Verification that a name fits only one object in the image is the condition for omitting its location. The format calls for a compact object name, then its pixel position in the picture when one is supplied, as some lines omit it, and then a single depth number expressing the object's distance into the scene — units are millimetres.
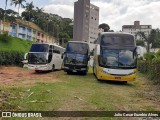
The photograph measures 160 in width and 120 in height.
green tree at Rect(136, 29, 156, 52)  41360
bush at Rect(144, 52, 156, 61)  14497
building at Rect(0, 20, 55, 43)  28172
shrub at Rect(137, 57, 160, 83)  9462
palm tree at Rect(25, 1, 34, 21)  38166
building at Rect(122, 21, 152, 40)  67242
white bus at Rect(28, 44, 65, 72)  12130
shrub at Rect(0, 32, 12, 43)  23767
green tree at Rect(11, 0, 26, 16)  30288
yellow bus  8717
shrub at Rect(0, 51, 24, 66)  15761
